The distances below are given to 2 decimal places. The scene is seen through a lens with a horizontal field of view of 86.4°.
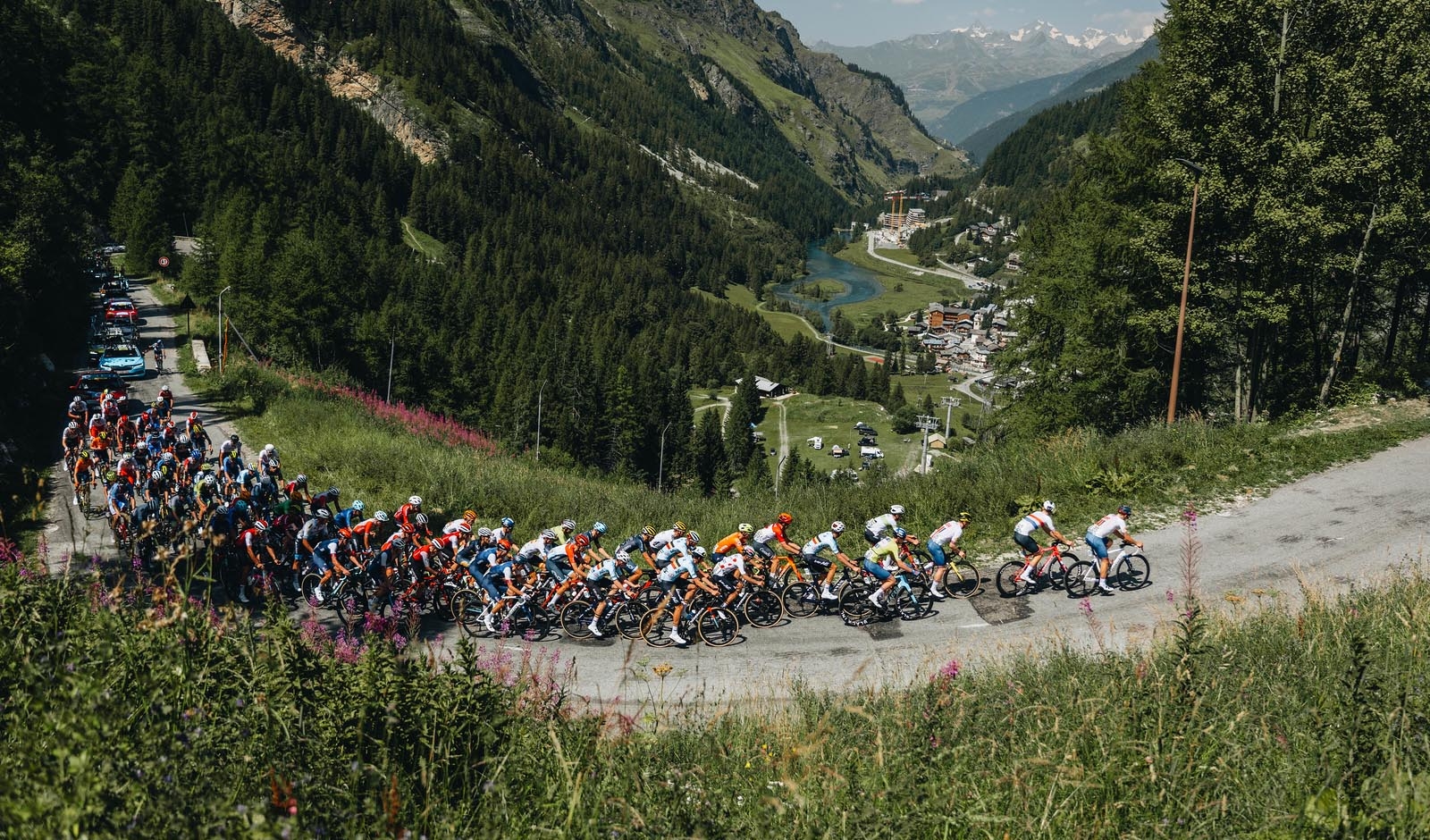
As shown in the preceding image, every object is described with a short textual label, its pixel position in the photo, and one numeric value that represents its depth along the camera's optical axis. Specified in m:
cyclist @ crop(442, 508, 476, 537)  15.54
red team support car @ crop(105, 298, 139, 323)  46.84
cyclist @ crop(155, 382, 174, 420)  22.97
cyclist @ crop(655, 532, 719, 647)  13.41
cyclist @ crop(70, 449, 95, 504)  19.84
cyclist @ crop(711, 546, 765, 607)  13.73
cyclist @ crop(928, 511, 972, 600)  14.20
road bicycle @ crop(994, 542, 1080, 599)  14.09
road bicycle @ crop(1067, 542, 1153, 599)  13.95
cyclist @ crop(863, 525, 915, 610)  13.48
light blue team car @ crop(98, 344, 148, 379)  38.25
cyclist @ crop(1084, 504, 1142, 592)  13.67
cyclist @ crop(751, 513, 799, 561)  14.67
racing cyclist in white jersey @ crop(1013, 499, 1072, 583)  14.08
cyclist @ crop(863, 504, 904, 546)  14.33
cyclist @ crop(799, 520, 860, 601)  14.24
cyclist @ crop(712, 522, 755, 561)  14.41
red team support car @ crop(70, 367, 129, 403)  34.50
